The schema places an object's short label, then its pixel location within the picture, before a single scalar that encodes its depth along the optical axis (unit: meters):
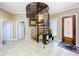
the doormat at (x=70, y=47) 3.26
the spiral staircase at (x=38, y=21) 3.46
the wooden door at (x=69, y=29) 3.29
